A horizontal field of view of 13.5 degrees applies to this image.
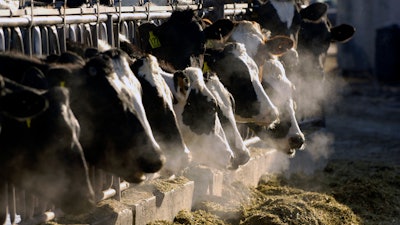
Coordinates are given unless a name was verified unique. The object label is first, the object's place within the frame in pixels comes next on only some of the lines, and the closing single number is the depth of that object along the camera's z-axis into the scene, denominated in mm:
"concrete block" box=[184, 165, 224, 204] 16745
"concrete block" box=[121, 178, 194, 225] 14541
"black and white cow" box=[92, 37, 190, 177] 13195
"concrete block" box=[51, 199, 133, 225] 13217
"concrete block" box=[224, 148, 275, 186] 18389
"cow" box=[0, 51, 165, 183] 11602
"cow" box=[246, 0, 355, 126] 20979
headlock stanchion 12395
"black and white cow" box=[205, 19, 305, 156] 18113
